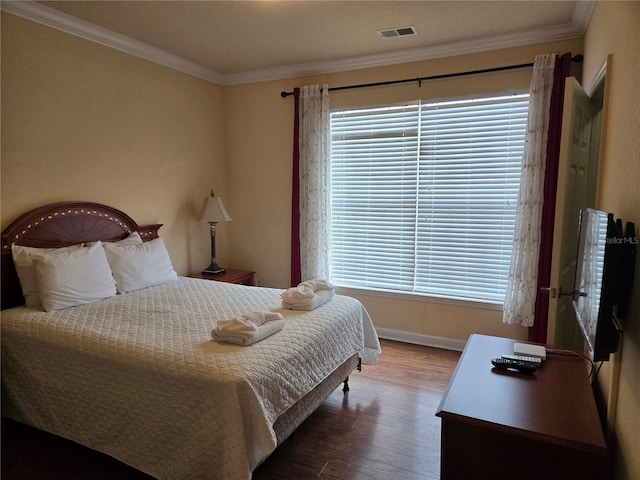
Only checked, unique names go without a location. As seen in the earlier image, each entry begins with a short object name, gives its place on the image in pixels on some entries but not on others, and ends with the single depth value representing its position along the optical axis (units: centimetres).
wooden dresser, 137
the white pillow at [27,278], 270
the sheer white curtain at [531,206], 321
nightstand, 409
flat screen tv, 130
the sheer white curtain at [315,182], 408
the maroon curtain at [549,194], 315
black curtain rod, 332
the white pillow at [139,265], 316
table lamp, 418
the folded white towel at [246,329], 210
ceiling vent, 319
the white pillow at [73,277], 264
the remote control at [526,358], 186
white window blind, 352
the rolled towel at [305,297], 270
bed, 180
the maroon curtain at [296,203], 419
